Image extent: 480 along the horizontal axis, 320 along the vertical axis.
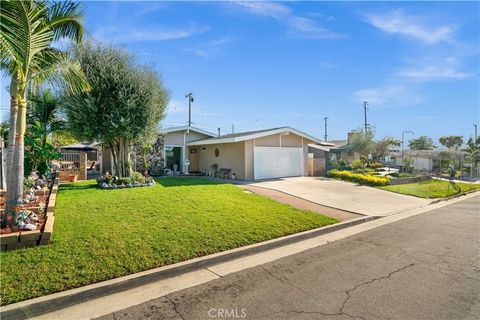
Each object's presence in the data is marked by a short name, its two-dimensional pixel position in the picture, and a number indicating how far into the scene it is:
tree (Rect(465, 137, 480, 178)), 28.34
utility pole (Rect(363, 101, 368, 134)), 45.74
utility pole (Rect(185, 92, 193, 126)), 32.19
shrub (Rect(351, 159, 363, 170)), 23.77
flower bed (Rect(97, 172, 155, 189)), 9.90
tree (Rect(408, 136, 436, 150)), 58.24
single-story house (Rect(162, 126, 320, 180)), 15.70
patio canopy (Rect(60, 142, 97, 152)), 20.91
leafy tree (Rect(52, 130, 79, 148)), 11.88
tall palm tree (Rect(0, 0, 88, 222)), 4.54
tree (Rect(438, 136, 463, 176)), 52.34
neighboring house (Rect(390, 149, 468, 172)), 30.33
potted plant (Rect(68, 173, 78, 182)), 12.23
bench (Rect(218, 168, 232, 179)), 16.48
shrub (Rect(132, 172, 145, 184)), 10.81
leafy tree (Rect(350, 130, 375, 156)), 29.52
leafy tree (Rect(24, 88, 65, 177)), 9.21
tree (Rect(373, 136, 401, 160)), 31.23
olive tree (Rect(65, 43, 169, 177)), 9.78
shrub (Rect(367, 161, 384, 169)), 24.77
